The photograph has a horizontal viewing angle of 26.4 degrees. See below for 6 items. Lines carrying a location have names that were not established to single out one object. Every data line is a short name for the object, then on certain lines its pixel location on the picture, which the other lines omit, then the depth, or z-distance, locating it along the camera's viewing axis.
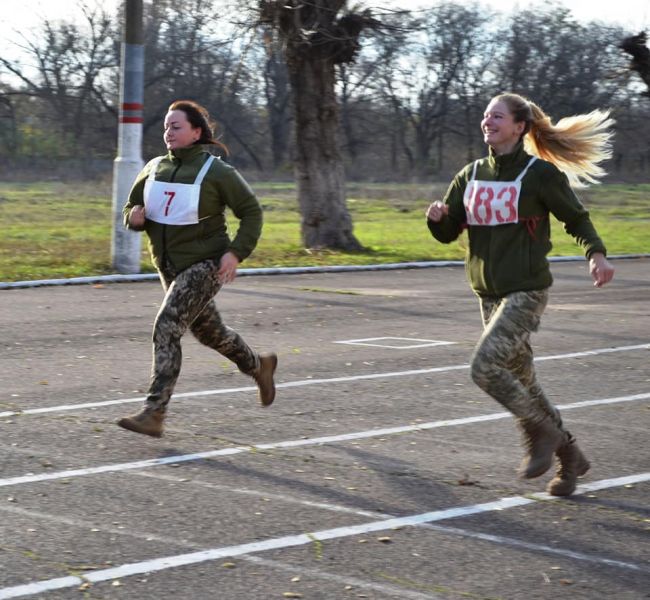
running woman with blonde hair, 6.51
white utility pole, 17.53
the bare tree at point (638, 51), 26.05
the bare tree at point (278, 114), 80.81
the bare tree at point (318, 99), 21.72
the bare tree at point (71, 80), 66.00
